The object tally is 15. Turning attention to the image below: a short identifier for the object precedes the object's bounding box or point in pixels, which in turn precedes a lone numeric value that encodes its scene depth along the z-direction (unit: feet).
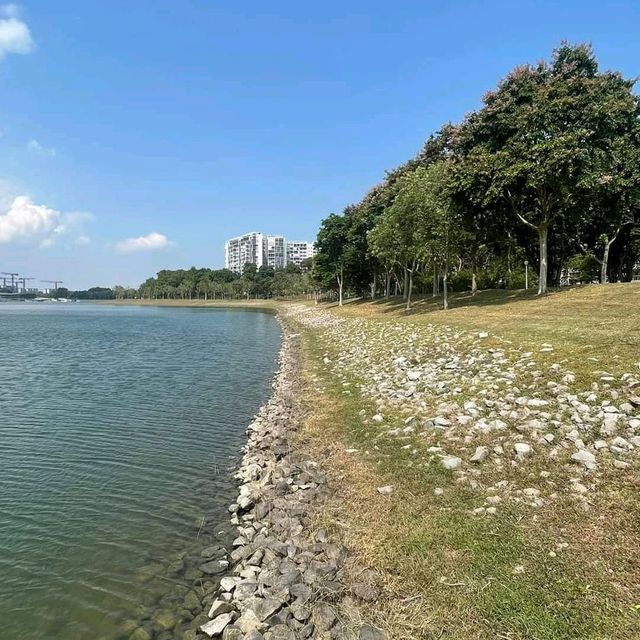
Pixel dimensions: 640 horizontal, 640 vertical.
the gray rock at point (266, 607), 19.60
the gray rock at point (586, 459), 25.52
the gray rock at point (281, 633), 18.20
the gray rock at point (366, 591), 19.42
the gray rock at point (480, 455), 29.11
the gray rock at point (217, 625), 19.66
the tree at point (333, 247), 237.04
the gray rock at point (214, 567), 24.32
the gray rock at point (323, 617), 18.44
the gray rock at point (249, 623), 19.19
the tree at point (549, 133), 101.86
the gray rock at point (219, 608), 20.90
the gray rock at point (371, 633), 17.34
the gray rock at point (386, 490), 27.81
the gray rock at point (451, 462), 29.07
